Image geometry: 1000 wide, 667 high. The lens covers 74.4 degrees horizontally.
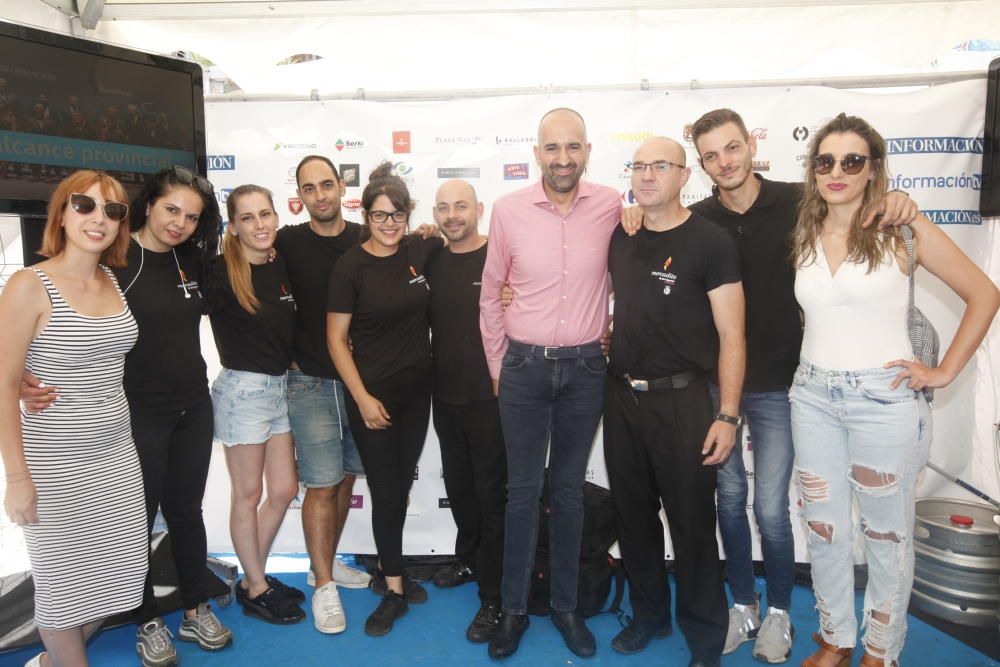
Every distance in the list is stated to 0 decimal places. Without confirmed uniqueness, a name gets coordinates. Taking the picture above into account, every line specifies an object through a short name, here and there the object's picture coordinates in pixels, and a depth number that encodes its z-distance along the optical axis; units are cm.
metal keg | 287
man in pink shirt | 239
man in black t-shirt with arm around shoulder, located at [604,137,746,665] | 219
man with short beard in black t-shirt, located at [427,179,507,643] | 267
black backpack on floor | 286
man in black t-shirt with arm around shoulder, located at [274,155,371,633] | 283
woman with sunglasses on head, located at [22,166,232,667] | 235
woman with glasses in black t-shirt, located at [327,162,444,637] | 262
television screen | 245
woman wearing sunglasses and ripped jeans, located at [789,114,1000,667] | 204
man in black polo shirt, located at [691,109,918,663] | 236
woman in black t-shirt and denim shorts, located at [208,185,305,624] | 259
